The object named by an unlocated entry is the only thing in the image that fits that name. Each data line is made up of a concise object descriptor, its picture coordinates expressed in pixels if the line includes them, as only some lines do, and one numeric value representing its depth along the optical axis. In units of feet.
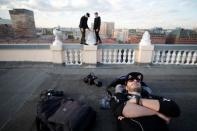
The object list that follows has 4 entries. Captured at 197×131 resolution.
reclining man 3.92
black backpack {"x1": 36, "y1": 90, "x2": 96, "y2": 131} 4.66
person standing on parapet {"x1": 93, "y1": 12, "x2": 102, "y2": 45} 12.97
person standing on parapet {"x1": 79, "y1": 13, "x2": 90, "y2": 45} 12.95
